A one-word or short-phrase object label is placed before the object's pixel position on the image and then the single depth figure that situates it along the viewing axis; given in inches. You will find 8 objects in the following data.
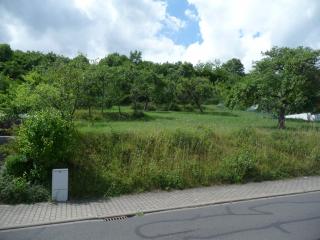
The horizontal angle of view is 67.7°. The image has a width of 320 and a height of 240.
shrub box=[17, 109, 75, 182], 237.8
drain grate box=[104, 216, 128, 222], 197.4
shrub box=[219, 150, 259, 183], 288.9
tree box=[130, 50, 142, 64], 2091.9
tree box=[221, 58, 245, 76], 2698.3
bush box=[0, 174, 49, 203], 224.8
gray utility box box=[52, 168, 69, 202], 231.1
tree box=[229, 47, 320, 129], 646.4
